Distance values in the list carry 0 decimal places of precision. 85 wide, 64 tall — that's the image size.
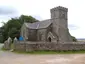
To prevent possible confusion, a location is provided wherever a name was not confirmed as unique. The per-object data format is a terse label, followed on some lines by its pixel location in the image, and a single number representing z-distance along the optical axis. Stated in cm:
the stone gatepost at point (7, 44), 1411
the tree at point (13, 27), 2689
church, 1989
